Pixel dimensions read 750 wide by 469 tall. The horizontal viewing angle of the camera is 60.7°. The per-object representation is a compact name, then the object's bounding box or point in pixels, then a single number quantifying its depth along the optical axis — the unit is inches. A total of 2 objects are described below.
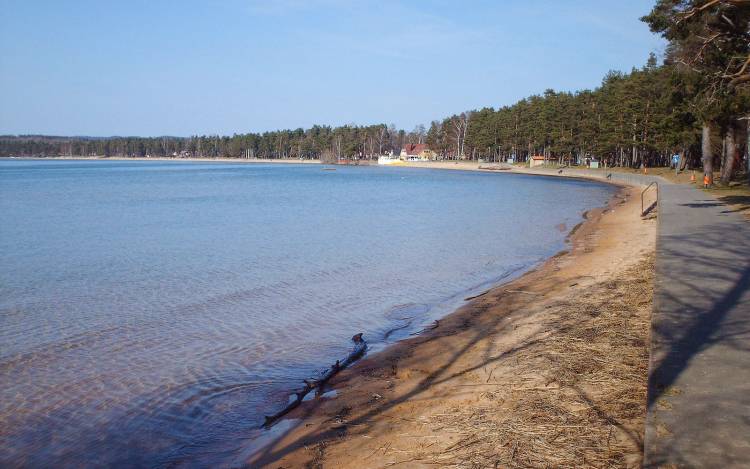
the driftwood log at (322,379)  292.3
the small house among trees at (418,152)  6594.5
